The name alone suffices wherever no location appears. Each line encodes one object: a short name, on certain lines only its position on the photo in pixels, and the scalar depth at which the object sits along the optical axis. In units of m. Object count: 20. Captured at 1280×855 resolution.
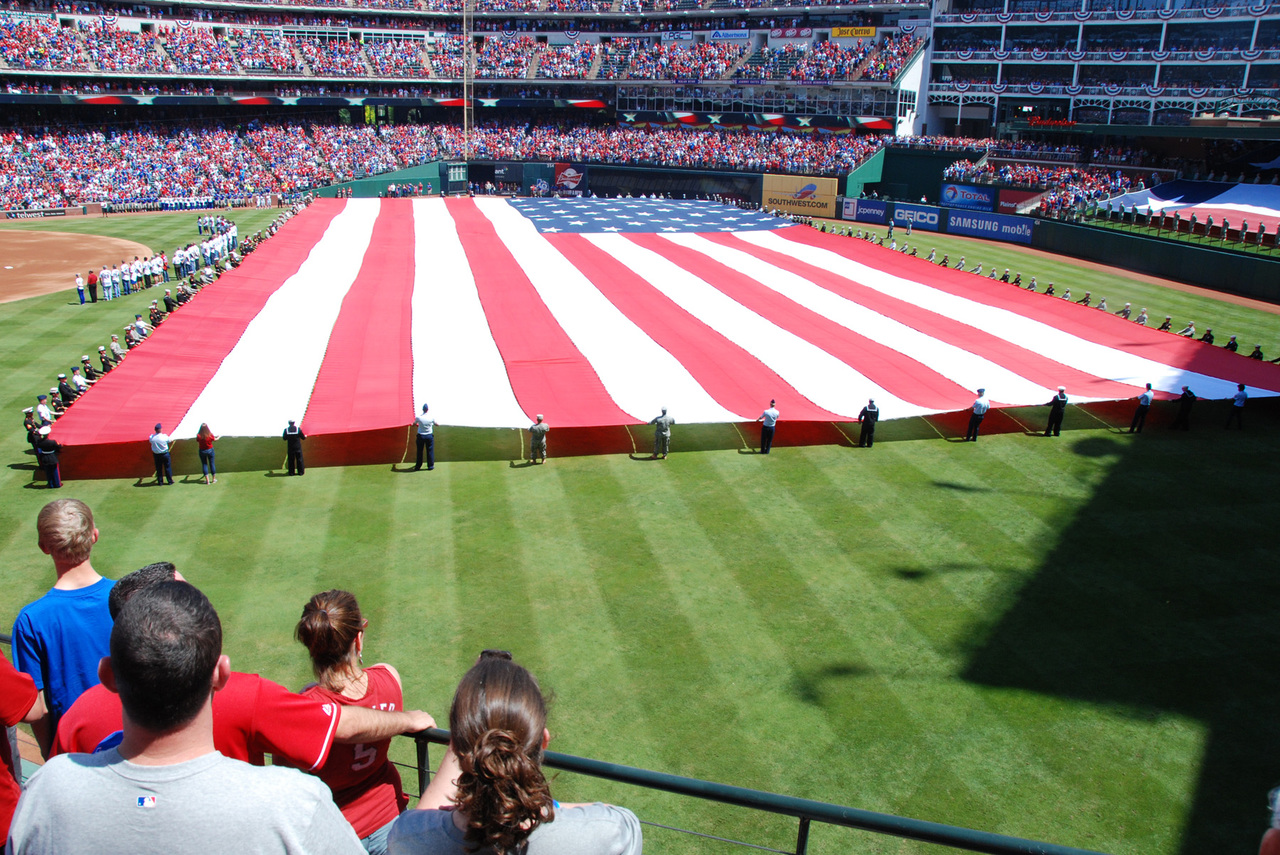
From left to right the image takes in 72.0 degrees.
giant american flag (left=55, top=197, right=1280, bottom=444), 18.72
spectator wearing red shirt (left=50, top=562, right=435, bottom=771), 3.35
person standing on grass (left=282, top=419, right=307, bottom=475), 16.98
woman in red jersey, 4.14
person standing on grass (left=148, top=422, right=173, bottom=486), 16.45
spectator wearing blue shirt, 4.50
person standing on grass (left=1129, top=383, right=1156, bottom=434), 20.61
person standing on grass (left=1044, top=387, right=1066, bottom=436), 20.29
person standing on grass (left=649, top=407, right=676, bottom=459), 18.48
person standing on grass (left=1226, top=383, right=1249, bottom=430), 21.12
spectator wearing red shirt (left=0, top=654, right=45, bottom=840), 3.84
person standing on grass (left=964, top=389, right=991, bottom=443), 19.83
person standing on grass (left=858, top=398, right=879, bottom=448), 18.98
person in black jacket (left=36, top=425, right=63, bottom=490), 16.58
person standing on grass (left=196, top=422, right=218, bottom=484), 16.72
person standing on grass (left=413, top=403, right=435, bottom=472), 17.64
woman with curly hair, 2.59
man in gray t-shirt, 2.38
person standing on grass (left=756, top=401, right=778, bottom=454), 18.86
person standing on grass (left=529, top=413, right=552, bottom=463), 17.98
